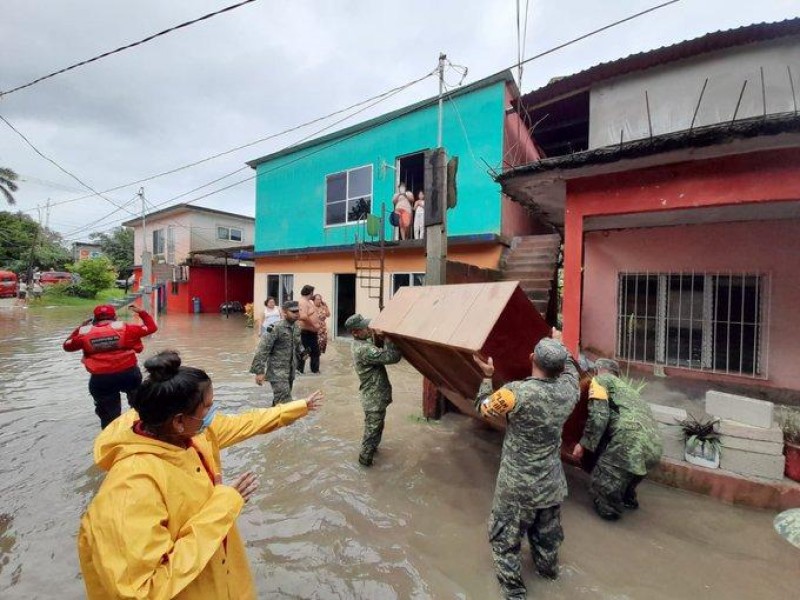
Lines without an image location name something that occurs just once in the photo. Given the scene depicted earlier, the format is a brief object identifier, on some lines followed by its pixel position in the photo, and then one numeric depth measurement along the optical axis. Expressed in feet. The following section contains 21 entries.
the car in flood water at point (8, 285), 83.87
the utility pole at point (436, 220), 16.65
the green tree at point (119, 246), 121.70
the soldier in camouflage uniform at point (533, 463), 7.95
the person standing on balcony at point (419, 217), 33.76
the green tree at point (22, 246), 99.40
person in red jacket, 12.69
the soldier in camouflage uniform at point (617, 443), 10.18
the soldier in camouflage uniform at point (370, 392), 13.37
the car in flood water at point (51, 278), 96.53
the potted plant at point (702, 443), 11.60
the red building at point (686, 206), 13.14
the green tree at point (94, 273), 88.30
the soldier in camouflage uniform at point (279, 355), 17.06
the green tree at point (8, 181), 95.10
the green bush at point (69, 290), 84.94
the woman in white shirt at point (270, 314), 29.41
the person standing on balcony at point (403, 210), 33.99
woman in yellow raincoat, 3.67
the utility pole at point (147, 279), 44.09
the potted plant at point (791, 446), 10.94
